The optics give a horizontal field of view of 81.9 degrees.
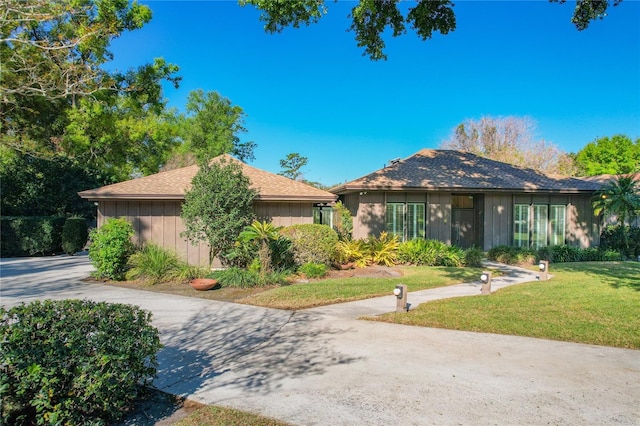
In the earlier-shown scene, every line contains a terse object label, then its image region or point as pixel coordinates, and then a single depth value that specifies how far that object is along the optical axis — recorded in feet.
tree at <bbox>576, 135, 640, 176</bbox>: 120.26
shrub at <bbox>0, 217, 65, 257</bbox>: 54.90
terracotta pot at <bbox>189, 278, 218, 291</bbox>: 30.04
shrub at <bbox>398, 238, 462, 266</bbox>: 44.60
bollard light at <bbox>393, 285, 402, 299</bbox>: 23.38
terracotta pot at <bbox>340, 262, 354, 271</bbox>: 41.65
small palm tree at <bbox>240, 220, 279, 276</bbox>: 33.63
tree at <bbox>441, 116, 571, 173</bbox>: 113.29
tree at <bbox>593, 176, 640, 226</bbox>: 50.24
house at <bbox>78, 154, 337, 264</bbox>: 40.37
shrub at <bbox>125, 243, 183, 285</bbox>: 33.95
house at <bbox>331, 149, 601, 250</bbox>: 50.21
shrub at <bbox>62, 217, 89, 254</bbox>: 57.67
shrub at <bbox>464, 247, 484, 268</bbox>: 44.14
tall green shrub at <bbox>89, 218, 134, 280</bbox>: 34.30
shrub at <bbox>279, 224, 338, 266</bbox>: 38.32
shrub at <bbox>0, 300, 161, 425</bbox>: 9.44
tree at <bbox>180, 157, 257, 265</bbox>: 34.78
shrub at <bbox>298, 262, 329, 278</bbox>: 36.11
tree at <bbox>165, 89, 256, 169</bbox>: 122.72
